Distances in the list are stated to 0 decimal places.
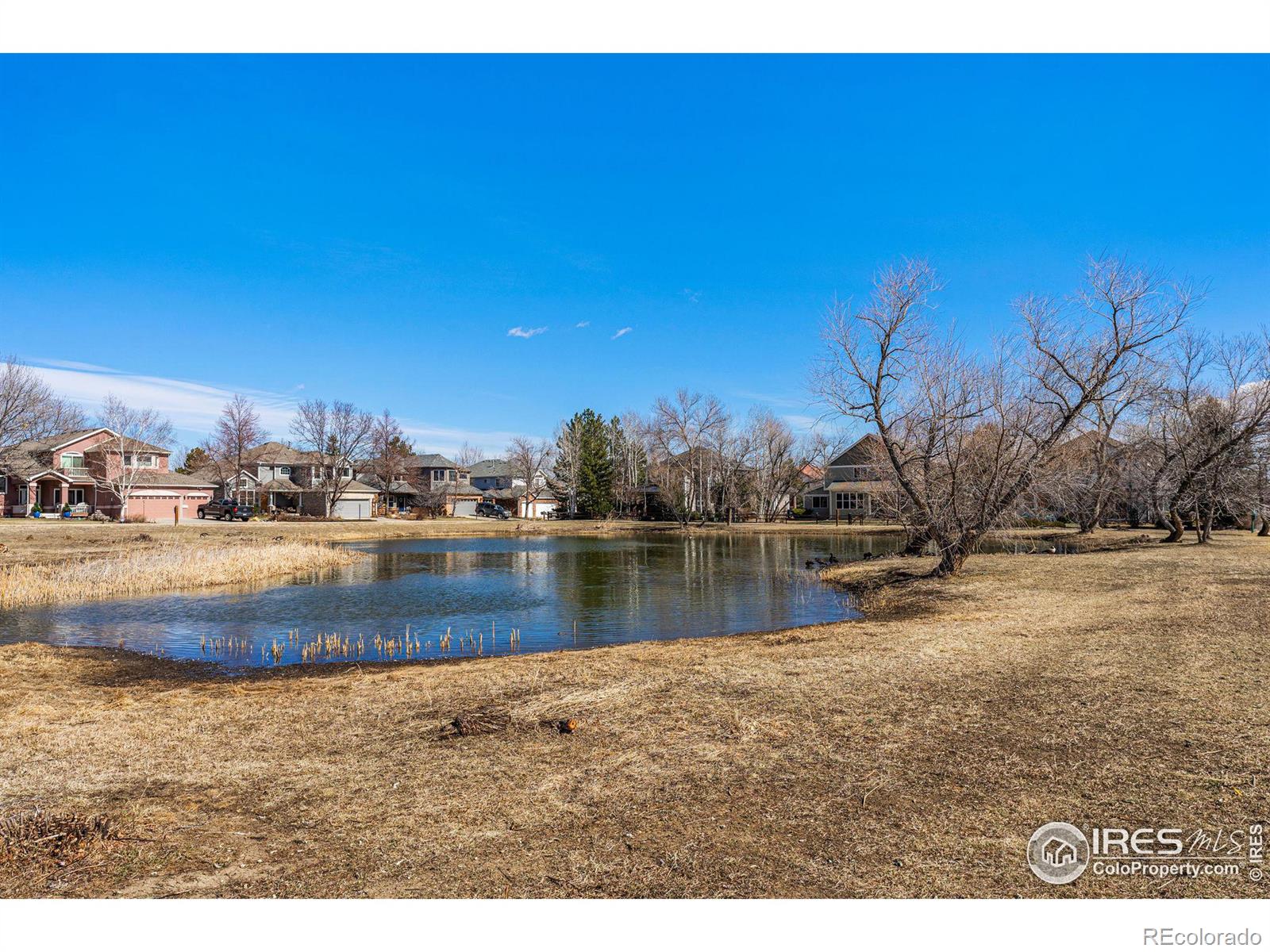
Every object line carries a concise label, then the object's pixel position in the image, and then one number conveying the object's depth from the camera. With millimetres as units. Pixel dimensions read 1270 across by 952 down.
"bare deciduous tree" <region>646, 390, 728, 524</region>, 71812
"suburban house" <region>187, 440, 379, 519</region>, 74438
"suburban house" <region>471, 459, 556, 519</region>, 88562
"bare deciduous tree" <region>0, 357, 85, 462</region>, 52875
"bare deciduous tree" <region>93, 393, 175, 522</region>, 57250
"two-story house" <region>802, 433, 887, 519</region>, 70250
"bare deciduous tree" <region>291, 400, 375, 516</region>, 76056
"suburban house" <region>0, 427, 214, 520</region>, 59750
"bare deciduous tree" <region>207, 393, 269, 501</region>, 79562
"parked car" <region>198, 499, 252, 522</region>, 62125
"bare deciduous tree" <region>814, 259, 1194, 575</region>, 21750
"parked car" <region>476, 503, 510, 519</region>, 83188
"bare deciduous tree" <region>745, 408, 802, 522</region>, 78062
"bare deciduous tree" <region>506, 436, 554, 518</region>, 88938
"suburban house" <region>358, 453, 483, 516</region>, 86688
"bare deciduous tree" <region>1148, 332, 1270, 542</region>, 29734
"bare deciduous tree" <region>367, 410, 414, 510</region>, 85938
